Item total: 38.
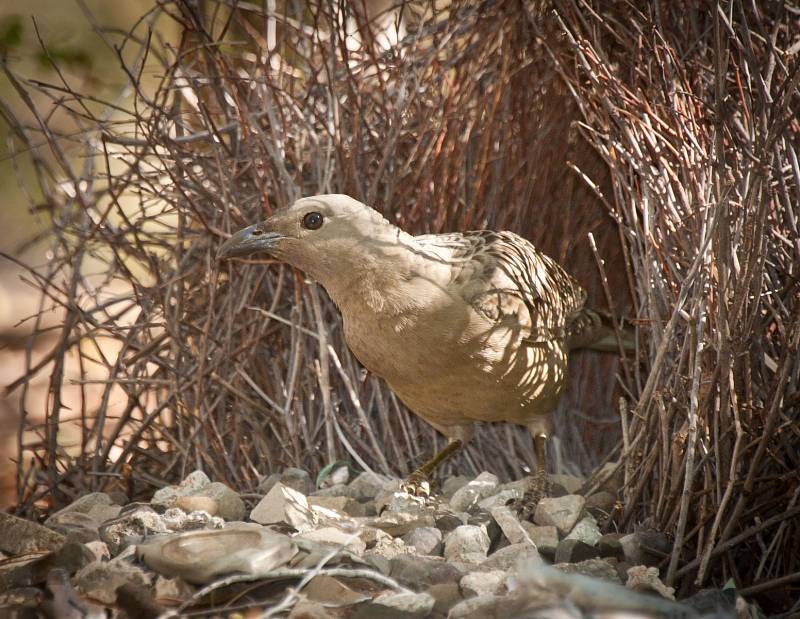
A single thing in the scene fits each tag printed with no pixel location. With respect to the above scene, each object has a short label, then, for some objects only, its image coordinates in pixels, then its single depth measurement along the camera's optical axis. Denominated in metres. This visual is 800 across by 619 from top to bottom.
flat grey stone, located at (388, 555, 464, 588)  4.84
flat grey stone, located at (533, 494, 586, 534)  5.94
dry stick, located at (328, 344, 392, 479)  7.13
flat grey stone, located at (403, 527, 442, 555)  5.60
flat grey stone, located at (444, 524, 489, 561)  5.48
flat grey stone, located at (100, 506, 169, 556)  5.32
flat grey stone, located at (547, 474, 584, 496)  7.06
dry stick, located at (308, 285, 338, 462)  6.99
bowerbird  6.19
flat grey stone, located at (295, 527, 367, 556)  5.23
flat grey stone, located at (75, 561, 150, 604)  4.47
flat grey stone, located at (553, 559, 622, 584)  4.98
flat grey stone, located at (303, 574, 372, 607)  4.50
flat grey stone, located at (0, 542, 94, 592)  4.66
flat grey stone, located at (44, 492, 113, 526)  6.28
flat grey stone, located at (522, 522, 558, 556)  5.65
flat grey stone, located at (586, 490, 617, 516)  6.14
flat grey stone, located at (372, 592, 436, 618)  4.41
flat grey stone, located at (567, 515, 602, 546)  5.59
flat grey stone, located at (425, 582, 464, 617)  4.54
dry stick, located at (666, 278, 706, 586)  4.87
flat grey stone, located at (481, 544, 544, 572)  5.23
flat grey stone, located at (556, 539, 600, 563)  5.37
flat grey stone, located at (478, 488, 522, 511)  6.42
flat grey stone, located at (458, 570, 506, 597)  4.68
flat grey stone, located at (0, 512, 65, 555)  5.10
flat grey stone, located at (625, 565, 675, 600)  4.64
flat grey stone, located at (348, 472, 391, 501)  6.82
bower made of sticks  5.54
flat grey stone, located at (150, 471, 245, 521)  6.08
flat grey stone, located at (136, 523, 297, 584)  4.51
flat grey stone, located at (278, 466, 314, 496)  6.80
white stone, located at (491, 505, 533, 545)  5.68
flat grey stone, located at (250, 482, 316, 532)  5.69
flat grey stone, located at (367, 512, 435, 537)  5.83
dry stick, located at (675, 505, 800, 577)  4.66
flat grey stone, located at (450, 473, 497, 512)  6.53
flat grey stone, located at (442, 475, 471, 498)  7.21
